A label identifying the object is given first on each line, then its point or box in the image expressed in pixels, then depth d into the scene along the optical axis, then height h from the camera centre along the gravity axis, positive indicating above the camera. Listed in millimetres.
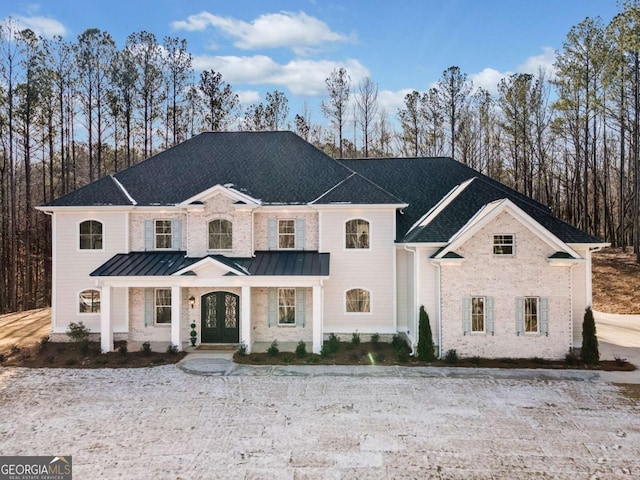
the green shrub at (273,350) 15271 -4263
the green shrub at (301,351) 15133 -4238
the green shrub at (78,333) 16652 -3803
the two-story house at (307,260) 14781 -722
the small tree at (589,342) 14469 -3827
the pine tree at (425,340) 14688 -3749
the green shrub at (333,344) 15782 -4227
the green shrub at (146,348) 15680 -4273
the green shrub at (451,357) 14452 -4353
